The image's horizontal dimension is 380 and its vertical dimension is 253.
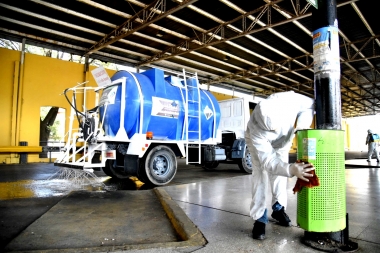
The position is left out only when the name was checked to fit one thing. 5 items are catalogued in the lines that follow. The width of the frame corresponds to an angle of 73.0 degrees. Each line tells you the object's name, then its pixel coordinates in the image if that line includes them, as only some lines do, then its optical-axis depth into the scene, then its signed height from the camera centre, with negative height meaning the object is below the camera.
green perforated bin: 2.30 -0.39
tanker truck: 5.93 +0.36
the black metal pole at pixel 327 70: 2.52 +0.73
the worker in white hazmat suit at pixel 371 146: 13.00 -0.12
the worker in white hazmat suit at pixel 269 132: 2.46 +0.10
